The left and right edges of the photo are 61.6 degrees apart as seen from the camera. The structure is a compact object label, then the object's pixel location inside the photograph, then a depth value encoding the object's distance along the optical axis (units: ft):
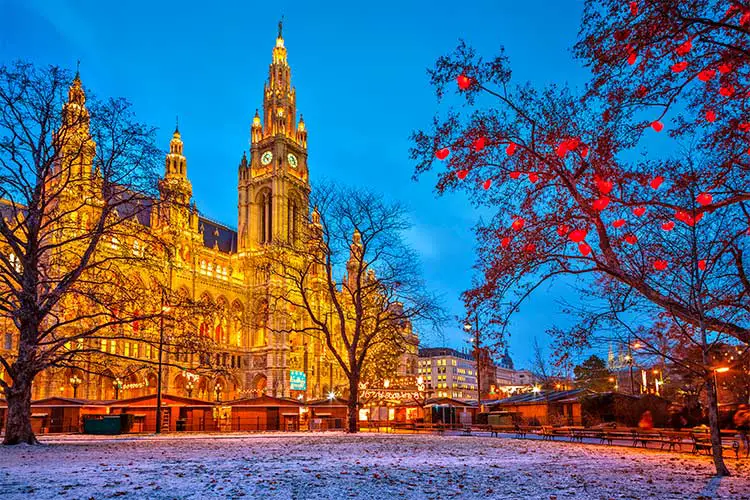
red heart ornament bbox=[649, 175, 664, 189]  38.27
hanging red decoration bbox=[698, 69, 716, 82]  33.35
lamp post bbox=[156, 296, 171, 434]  112.47
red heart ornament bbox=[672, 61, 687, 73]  34.73
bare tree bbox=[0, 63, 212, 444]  67.56
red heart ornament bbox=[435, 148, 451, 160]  43.37
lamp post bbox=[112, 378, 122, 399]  190.96
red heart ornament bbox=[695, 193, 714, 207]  37.12
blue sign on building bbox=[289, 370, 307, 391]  254.47
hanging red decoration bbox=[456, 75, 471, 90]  41.93
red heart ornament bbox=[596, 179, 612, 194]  40.03
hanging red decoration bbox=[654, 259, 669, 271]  45.19
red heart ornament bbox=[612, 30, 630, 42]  33.35
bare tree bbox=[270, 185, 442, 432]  102.99
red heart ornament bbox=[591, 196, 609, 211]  39.26
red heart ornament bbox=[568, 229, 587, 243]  41.73
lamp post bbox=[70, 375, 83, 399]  157.33
